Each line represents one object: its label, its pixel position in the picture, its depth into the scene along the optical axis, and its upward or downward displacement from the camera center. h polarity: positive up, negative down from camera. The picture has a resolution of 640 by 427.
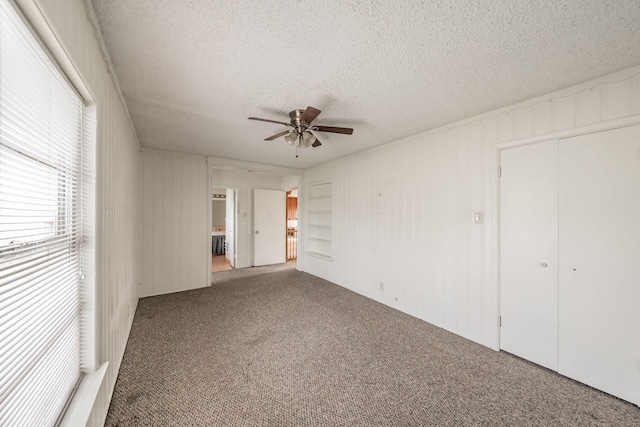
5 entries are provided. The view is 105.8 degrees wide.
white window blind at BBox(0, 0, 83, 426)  0.75 -0.07
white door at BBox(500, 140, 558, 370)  2.09 -0.35
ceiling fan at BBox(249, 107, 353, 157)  2.35 +0.85
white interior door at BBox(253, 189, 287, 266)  5.98 -0.33
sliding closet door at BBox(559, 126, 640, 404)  1.73 -0.36
